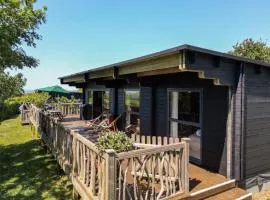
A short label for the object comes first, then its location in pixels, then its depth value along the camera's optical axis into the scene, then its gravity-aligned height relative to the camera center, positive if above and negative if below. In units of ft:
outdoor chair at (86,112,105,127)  27.84 -3.83
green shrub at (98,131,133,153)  10.04 -2.51
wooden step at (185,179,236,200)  10.63 -5.73
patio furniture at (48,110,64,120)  32.86 -3.03
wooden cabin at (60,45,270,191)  11.25 -0.65
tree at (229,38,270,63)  63.42 +17.57
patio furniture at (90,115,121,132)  23.34 -3.76
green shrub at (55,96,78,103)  48.63 -0.70
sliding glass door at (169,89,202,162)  14.78 -1.60
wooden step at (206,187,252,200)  11.18 -6.13
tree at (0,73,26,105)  25.52 +1.77
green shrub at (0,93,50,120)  53.00 -1.52
